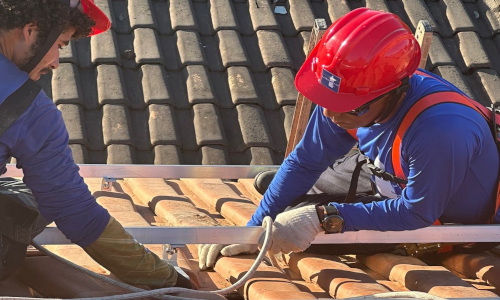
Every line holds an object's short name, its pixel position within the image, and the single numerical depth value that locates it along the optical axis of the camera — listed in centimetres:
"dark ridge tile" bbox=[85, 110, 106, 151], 1144
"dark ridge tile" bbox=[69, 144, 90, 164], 1103
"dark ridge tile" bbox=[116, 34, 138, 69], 1241
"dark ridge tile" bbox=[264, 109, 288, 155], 1179
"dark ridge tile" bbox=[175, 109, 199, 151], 1159
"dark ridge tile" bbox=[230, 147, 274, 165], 1148
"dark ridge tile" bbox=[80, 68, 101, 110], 1186
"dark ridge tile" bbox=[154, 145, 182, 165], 1123
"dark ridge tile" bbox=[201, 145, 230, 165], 1130
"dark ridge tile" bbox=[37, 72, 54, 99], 1181
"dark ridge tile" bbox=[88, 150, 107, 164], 1130
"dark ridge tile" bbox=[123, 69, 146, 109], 1192
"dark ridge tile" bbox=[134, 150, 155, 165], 1143
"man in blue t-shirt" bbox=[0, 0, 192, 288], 498
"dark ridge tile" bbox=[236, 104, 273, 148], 1165
